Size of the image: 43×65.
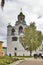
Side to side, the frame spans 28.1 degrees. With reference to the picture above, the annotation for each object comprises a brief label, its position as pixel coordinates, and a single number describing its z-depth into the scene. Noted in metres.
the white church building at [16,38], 35.73
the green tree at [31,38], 27.64
